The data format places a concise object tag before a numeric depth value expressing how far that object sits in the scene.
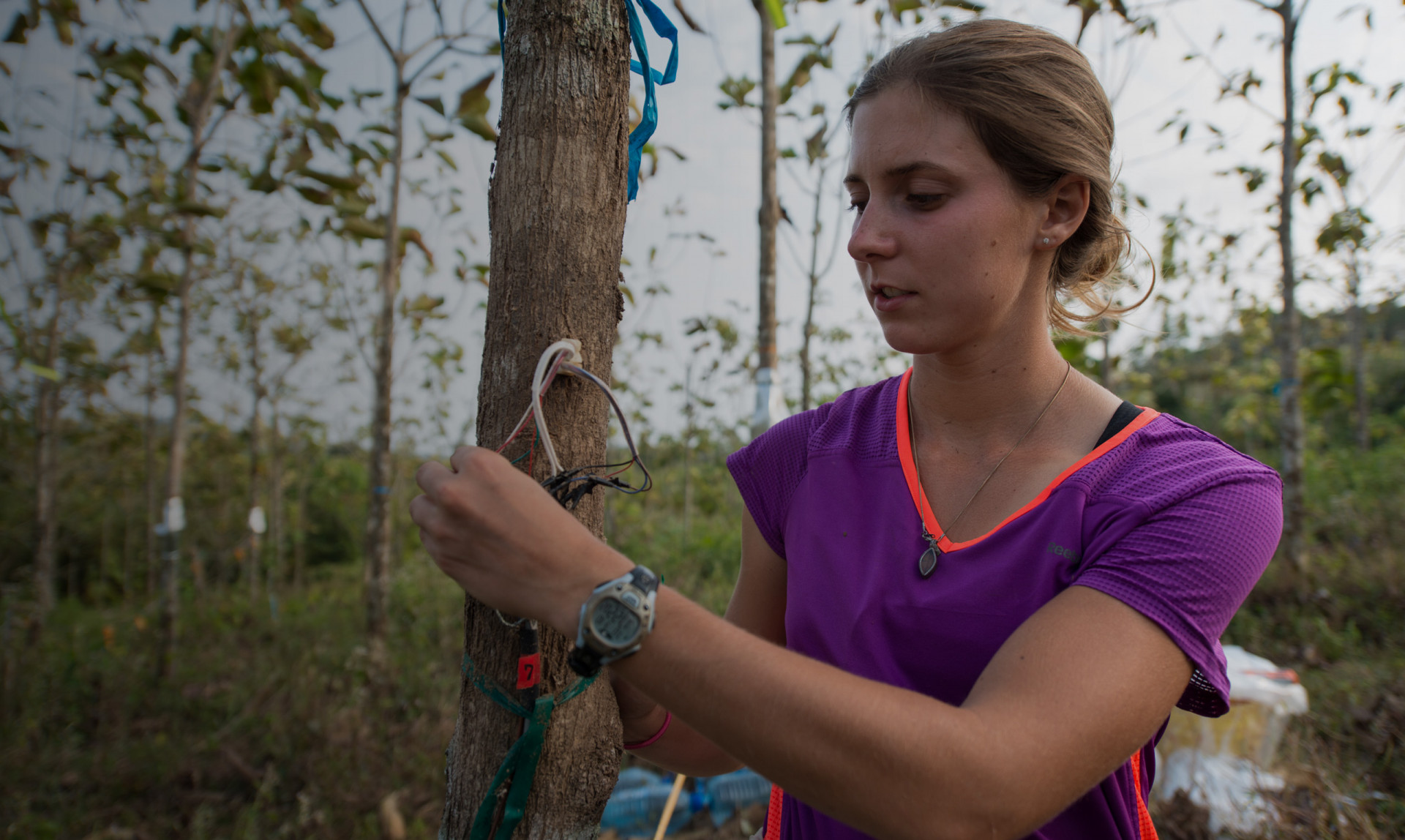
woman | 0.69
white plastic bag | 2.88
